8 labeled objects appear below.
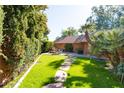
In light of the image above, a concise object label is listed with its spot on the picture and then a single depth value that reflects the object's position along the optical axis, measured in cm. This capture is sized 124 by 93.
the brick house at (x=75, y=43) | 970
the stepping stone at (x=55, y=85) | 320
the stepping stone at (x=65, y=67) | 457
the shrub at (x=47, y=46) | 886
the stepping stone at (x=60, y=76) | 359
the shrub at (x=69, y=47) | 1095
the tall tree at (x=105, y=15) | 1030
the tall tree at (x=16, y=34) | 294
